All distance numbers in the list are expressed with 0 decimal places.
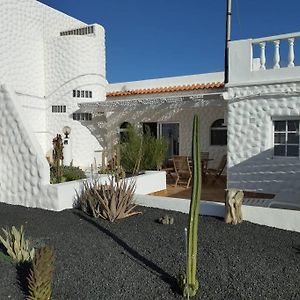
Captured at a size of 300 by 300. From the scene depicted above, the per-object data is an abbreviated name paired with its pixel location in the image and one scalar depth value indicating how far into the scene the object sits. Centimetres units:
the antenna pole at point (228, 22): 1373
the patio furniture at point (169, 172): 1457
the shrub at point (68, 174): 998
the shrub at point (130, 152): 1322
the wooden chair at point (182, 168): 1270
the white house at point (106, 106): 962
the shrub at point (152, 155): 1381
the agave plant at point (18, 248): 535
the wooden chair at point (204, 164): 1316
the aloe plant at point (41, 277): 406
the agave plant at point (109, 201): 789
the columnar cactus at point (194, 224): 402
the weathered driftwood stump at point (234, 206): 712
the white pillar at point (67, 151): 1641
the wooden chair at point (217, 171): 1346
